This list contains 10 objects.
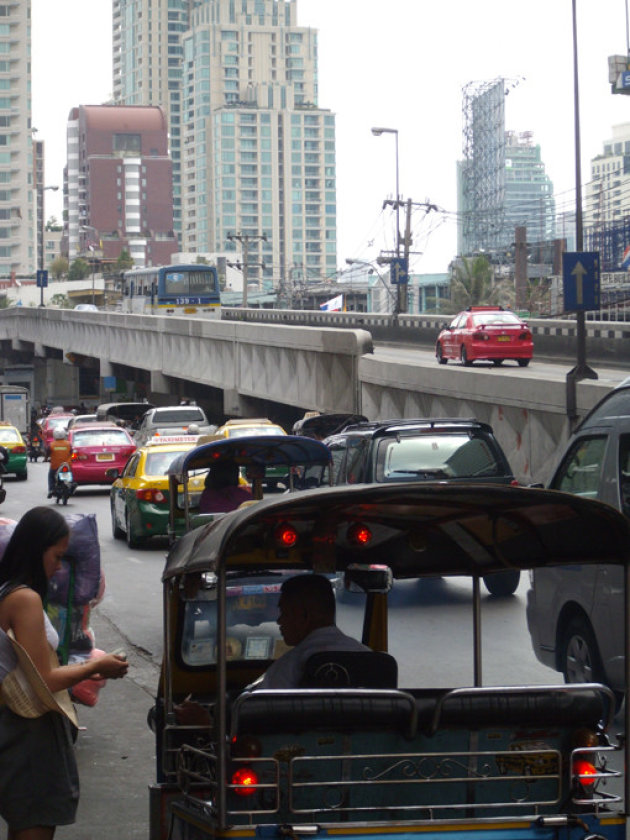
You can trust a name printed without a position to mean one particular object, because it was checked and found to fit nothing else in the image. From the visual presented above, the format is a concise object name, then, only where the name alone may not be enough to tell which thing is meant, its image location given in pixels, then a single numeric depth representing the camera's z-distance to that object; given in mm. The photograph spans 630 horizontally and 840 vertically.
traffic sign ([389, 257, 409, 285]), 58938
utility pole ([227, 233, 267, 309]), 84119
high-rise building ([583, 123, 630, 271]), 88062
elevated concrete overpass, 23547
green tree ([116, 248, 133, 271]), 167750
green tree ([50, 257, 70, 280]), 184625
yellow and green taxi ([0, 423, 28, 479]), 36531
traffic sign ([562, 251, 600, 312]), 23266
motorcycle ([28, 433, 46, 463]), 51328
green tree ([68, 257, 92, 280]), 176250
